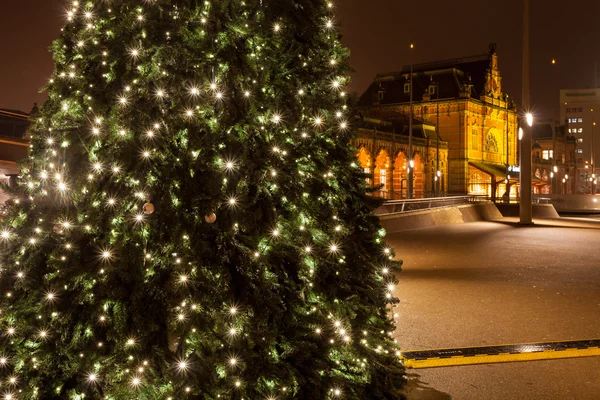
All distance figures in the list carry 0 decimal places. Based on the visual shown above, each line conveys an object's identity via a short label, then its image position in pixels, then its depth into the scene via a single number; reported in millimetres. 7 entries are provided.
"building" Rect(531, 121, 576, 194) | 84919
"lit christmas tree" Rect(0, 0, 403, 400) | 3260
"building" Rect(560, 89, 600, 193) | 133625
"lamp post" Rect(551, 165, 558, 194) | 68519
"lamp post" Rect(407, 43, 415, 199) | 31238
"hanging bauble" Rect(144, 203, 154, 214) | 3249
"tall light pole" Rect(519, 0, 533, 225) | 23469
